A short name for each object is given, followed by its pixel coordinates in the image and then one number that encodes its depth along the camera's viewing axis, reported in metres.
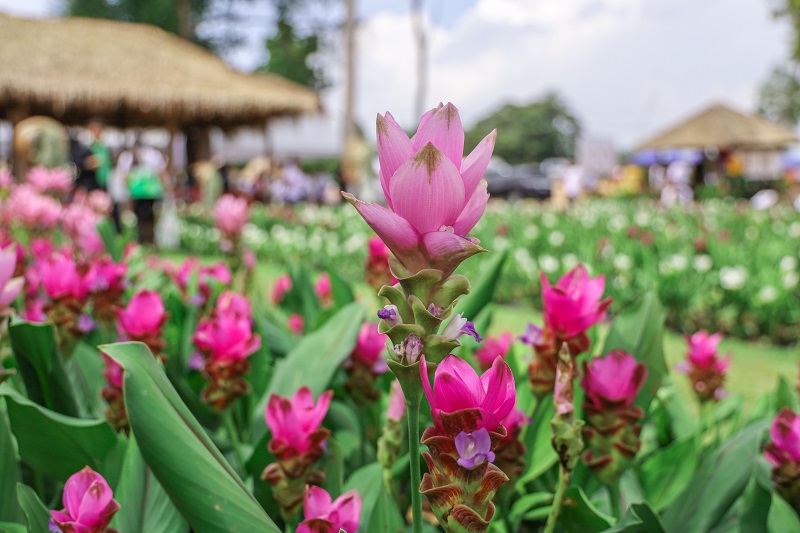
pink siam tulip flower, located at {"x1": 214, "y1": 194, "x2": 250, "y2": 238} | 2.60
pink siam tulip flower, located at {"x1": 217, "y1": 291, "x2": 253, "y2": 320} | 1.39
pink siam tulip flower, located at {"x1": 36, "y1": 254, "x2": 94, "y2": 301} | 1.25
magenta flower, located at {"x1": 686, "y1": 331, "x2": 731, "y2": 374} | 1.75
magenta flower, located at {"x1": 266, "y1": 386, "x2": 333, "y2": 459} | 0.88
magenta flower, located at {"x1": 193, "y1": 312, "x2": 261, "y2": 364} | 1.12
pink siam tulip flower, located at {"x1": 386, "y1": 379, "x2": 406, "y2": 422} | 0.96
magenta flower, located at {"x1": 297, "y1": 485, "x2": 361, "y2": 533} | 0.75
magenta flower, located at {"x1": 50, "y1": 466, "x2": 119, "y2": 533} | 0.70
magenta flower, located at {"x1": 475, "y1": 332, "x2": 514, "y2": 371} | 1.55
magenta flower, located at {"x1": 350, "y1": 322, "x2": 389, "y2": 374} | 1.26
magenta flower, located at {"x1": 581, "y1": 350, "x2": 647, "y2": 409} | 0.92
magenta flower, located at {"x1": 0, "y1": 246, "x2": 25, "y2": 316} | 0.96
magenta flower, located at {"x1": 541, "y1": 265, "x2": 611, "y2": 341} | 0.98
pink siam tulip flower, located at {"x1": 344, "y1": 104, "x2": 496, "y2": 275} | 0.59
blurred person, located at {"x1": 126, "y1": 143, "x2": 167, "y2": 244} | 9.97
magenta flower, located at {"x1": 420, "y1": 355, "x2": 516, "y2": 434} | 0.61
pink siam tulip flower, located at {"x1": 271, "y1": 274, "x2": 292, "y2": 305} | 2.60
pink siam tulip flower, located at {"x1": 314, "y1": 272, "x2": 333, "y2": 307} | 2.41
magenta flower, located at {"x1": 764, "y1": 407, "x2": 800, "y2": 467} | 1.00
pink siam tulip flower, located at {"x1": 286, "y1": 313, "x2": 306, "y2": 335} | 2.14
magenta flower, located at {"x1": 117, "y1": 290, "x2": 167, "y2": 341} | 1.18
